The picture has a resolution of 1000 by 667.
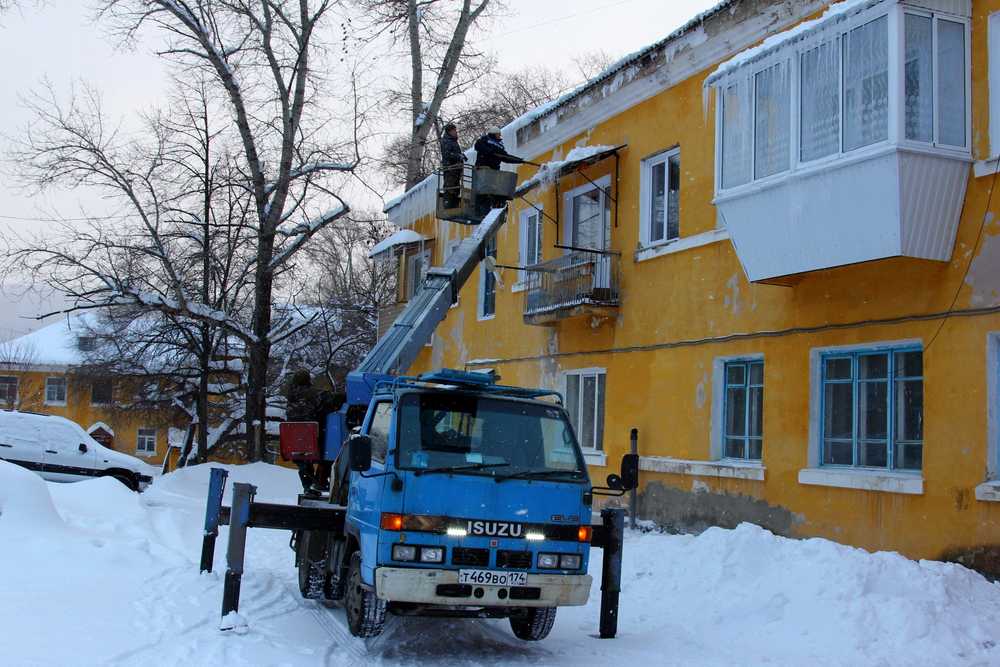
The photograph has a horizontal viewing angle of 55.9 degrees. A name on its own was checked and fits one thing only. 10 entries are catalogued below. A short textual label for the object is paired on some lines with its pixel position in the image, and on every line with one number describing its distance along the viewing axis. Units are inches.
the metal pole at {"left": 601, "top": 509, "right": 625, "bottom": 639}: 318.3
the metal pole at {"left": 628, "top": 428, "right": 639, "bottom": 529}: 559.2
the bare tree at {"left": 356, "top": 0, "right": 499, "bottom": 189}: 1247.5
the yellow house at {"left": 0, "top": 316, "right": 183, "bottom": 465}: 2036.2
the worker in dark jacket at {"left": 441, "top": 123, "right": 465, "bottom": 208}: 591.5
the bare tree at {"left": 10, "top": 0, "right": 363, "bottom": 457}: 1027.3
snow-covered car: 815.1
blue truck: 272.1
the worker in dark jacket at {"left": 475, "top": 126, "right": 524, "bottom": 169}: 578.9
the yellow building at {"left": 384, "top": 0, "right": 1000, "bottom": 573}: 373.1
